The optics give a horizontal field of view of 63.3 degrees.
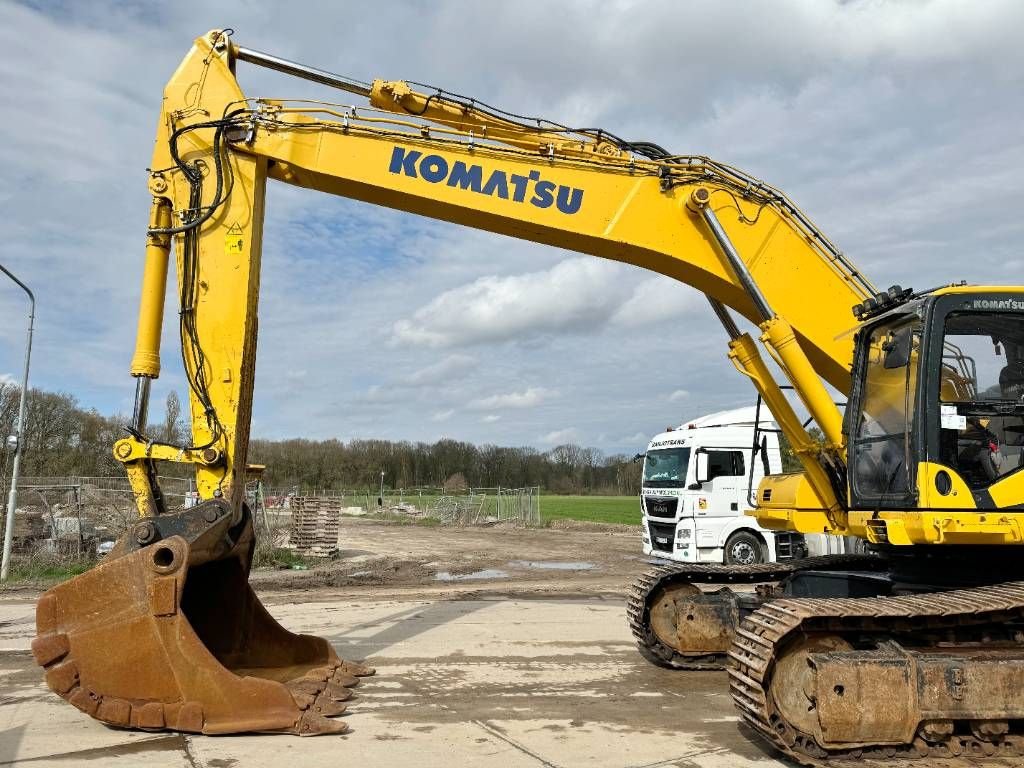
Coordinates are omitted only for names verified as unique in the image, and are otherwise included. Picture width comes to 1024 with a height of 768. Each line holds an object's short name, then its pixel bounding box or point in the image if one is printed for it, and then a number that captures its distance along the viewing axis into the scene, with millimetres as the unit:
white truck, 16844
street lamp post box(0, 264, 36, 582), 15924
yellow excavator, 5562
